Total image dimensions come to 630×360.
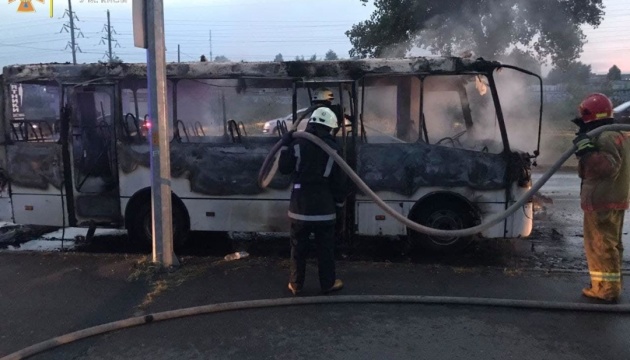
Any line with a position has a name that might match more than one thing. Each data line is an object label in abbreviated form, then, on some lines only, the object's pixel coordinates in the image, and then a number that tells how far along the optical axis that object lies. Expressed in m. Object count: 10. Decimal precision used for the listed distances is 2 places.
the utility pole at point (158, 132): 5.55
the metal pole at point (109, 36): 56.41
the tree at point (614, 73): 43.24
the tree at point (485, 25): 16.55
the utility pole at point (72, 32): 48.16
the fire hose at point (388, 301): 4.55
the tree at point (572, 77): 35.06
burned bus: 6.61
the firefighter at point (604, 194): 4.79
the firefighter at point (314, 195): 5.01
